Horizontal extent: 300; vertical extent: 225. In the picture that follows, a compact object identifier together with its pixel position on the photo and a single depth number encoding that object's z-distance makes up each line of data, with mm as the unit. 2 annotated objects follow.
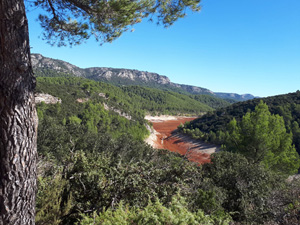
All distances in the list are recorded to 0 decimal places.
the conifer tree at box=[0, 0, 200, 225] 2064
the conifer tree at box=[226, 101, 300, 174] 14281
